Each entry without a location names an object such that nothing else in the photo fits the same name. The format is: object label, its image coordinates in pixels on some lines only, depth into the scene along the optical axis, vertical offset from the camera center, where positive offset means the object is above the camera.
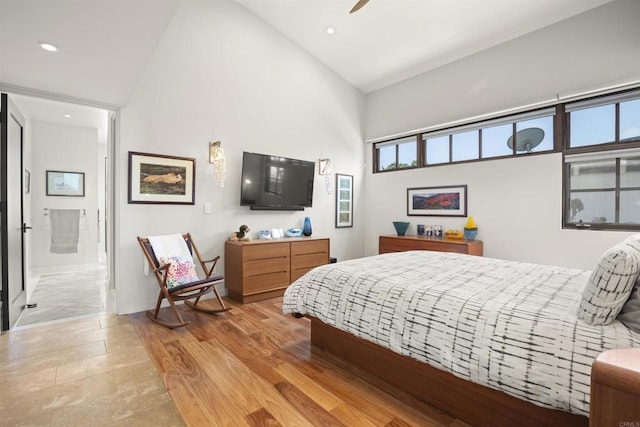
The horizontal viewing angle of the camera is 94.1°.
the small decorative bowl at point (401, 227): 4.77 -0.24
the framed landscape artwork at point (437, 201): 4.32 +0.18
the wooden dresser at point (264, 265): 3.52 -0.68
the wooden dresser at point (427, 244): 3.85 -0.45
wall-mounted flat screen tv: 3.94 +0.41
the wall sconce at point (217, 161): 3.65 +0.62
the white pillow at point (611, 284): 1.15 -0.28
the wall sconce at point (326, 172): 4.91 +0.66
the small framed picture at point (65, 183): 5.05 +0.45
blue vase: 4.45 -0.25
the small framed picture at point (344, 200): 5.19 +0.20
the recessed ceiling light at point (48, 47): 1.93 +1.07
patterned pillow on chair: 2.89 -0.61
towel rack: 4.99 -0.03
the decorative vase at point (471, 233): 4.08 -0.28
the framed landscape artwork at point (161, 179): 3.20 +0.35
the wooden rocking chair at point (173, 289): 2.77 -0.74
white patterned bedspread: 1.14 -0.52
